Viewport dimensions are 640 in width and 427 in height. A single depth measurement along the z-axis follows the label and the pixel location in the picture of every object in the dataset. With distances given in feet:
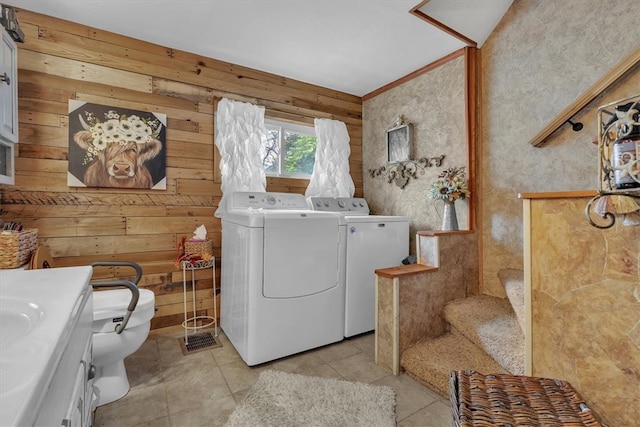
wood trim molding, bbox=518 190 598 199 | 3.48
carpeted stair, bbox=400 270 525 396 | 5.59
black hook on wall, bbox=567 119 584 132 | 6.12
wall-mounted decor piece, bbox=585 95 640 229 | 2.72
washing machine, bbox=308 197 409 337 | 7.89
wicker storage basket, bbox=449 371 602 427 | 3.13
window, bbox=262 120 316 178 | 10.09
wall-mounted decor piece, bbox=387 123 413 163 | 9.61
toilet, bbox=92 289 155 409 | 5.30
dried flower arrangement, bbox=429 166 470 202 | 7.73
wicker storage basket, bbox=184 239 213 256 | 7.83
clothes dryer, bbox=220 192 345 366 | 6.57
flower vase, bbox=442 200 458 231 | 7.83
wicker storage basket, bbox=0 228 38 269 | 5.10
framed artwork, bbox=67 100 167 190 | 7.27
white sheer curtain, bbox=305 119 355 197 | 10.55
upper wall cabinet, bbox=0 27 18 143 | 5.36
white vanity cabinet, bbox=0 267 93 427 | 1.31
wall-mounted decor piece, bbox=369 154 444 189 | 9.10
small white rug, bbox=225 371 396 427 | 5.05
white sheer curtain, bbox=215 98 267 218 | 8.82
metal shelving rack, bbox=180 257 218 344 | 7.79
